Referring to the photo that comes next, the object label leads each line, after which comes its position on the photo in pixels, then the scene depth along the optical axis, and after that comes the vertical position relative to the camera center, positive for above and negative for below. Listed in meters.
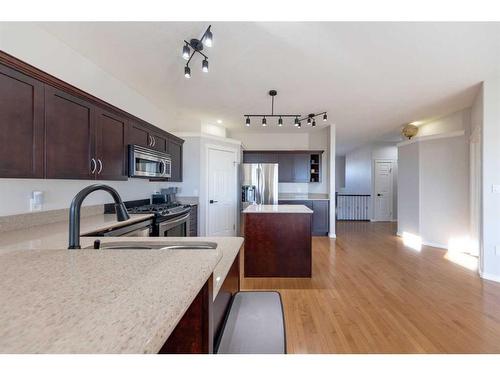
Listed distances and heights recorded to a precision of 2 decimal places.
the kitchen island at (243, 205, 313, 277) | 2.95 -0.73
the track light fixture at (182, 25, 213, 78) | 1.95 +1.33
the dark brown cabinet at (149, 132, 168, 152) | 3.28 +0.68
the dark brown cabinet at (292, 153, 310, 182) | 5.79 +0.49
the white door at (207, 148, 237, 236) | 4.50 -0.11
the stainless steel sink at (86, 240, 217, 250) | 1.23 -0.32
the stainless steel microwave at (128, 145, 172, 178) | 2.73 +0.32
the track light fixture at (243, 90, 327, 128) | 4.05 +1.36
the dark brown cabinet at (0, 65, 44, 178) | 1.46 +0.42
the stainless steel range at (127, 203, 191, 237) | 2.77 -0.41
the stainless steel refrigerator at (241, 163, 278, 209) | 5.19 +0.07
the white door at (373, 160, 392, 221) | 7.31 -0.11
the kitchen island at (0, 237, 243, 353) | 0.33 -0.22
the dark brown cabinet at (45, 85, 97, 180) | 1.77 +0.43
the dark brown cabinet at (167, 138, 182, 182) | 3.86 +0.53
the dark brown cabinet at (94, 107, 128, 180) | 2.28 +0.44
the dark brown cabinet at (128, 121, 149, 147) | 2.79 +0.66
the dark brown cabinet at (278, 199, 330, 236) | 5.33 -0.67
